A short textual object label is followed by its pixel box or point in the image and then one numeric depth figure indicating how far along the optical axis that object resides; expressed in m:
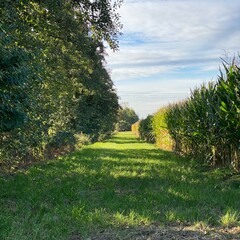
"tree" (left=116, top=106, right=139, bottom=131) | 89.81
